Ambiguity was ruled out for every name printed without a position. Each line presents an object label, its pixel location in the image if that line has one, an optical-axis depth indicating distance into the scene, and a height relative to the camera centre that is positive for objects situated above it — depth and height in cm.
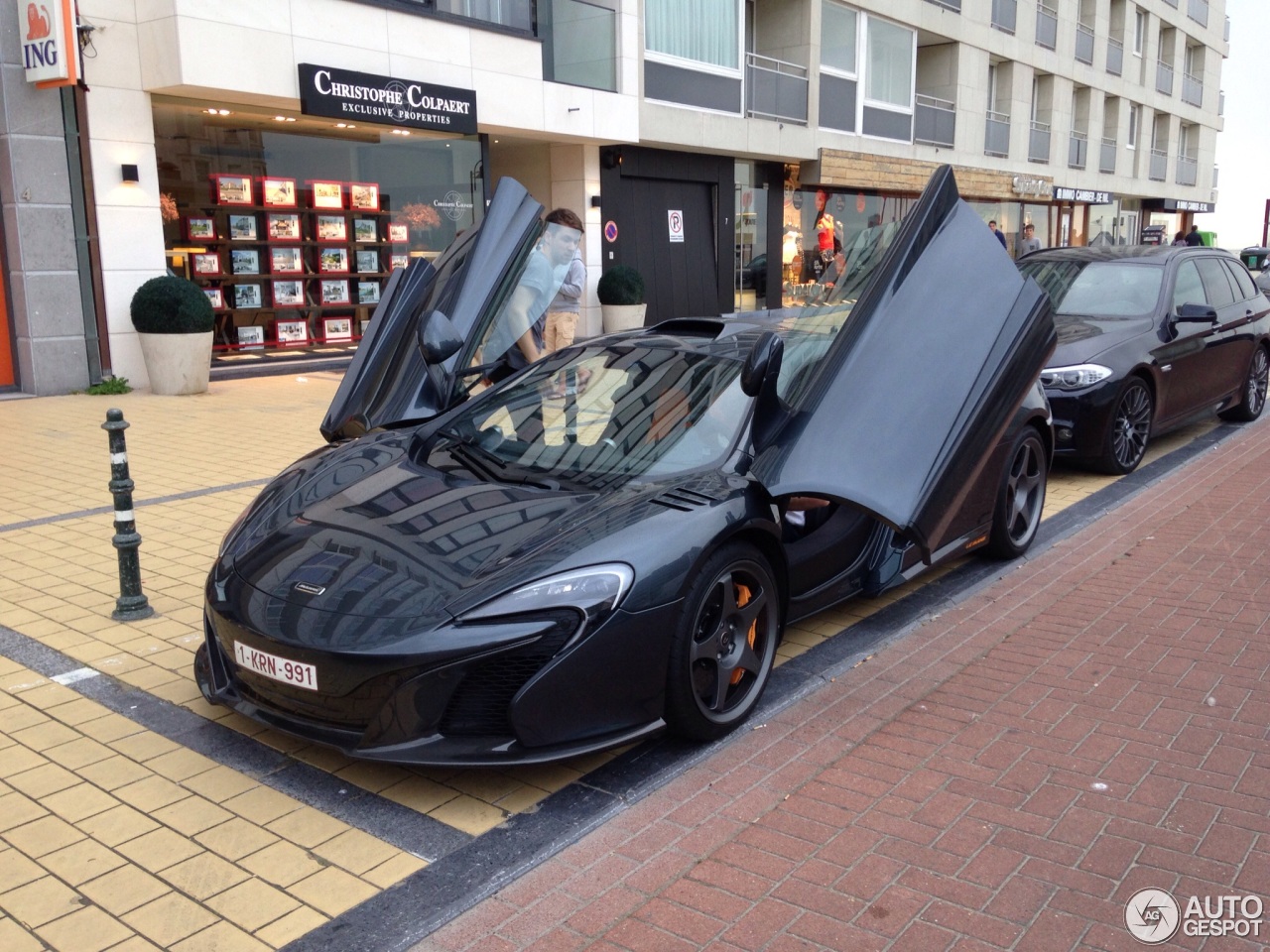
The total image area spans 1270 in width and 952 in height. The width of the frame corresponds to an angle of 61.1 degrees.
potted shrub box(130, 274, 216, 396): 1202 -59
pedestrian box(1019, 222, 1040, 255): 2664 +74
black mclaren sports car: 332 -85
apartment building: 1206 +202
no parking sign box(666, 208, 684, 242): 2058 +90
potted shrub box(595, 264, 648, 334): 1817 -42
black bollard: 481 -116
